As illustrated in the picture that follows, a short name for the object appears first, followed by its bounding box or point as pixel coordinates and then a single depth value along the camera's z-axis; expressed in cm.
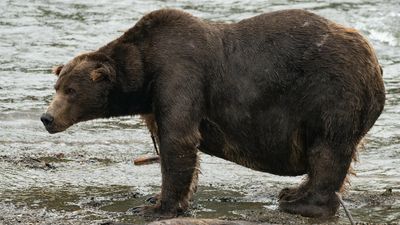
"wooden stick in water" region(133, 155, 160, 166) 2069
